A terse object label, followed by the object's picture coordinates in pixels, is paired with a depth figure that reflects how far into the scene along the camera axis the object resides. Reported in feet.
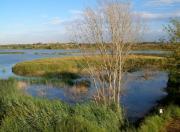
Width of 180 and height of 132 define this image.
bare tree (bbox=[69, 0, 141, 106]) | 24.46
